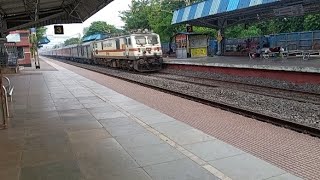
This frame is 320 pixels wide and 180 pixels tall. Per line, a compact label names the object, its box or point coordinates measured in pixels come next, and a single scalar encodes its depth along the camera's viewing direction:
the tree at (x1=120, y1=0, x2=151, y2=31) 40.74
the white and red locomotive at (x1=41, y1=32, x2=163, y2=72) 17.37
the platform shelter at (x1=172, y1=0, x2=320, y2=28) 16.20
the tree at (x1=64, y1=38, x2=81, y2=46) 82.31
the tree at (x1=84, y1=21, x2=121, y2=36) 63.38
